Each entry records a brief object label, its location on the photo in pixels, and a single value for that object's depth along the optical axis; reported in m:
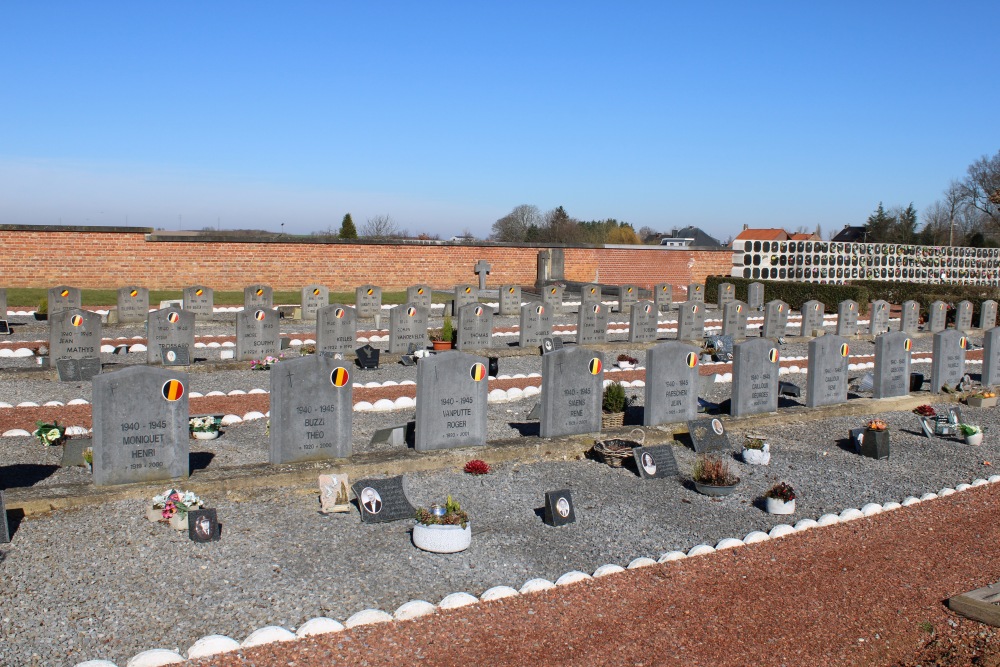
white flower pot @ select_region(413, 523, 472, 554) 6.77
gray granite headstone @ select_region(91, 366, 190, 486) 7.50
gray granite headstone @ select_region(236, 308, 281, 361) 15.12
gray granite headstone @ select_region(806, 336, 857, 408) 11.84
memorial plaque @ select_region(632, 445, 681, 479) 8.94
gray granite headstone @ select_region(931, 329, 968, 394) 13.41
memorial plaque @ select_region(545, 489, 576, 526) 7.45
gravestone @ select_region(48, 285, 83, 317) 20.11
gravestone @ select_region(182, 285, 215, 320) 21.53
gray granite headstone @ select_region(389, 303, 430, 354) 16.34
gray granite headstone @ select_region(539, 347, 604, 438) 9.70
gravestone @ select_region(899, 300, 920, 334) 20.88
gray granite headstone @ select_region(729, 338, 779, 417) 11.10
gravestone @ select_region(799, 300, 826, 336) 20.55
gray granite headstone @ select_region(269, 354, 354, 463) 8.35
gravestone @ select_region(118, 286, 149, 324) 20.34
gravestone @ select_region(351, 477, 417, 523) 7.37
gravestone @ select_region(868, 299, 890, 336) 21.48
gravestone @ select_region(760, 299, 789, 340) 20.00
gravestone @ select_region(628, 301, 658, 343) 18.58
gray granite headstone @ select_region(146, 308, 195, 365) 15.13
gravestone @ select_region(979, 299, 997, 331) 22.25
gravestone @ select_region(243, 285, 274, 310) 21.47
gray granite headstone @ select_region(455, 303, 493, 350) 16.91
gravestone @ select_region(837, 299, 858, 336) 20.75
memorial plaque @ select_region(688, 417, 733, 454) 10.03
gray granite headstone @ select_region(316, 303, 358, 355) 15.85
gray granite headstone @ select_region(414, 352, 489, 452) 9.00
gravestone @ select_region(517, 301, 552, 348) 17.73
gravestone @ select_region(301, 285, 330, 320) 21.72
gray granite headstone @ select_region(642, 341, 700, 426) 10.45
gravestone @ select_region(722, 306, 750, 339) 20.30
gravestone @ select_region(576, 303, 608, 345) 18.19
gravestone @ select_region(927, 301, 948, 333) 21.75
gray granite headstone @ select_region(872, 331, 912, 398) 12.65
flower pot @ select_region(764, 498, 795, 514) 8.03
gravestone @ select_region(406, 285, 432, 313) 23.17
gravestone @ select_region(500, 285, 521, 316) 24.09
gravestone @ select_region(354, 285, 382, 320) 22.55
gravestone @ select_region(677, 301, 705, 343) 19.41
